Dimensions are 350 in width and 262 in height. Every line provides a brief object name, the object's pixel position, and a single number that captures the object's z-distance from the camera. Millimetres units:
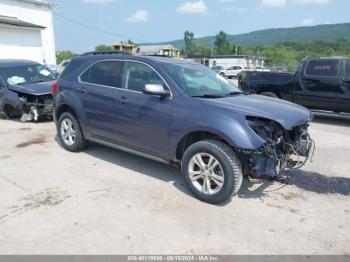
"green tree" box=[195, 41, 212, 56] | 106575
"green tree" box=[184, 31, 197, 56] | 114312
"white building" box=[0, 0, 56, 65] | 22297
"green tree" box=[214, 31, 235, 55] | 106938
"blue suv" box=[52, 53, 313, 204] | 4215
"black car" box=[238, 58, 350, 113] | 9727
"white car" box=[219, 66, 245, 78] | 46500
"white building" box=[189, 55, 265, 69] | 58516
